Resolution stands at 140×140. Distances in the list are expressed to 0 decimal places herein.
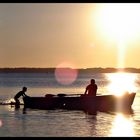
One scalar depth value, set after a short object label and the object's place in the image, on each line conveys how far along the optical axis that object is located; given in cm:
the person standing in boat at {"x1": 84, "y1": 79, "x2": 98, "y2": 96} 2439
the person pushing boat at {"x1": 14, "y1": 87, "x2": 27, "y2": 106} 2666
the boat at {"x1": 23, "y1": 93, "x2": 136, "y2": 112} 2616
